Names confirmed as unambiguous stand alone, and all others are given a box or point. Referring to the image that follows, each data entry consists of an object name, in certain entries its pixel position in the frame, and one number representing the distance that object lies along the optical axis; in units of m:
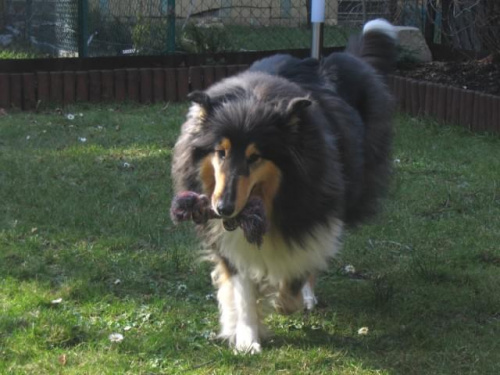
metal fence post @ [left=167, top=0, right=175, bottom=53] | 9.20
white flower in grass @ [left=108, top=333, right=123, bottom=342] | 3.60
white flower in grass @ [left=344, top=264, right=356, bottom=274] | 4.66
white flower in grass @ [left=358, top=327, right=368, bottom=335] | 3.88
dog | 3.26
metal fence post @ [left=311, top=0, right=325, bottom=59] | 6.10
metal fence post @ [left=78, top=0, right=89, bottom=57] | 8.85
